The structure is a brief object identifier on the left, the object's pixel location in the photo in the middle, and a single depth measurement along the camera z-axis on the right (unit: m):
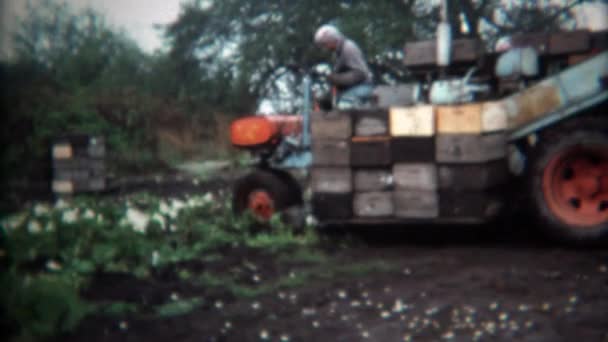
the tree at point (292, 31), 16.91
